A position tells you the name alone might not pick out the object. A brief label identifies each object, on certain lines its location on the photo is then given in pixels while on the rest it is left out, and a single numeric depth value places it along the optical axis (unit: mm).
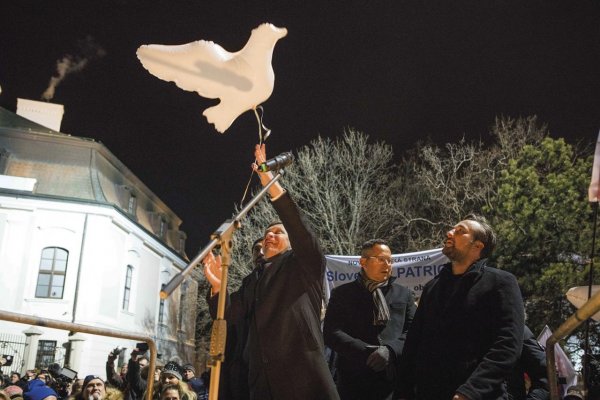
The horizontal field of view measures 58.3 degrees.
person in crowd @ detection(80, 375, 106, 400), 5816
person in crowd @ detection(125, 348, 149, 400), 7109
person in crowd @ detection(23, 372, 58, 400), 6641
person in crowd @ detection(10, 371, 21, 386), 12844
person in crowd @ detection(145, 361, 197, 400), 5762
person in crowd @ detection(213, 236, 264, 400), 3480
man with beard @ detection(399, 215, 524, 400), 2912
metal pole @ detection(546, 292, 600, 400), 2367
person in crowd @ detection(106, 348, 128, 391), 8383
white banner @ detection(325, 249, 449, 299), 8336
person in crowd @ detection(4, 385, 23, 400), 7498
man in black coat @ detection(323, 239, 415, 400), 3879
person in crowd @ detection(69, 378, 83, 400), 8022
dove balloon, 3260
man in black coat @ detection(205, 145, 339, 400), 3041
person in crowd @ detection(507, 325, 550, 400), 3451
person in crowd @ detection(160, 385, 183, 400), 5641
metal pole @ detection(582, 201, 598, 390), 2762
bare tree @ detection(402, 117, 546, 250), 20047
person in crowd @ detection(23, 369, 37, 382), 13707
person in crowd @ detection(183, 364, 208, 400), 7169
